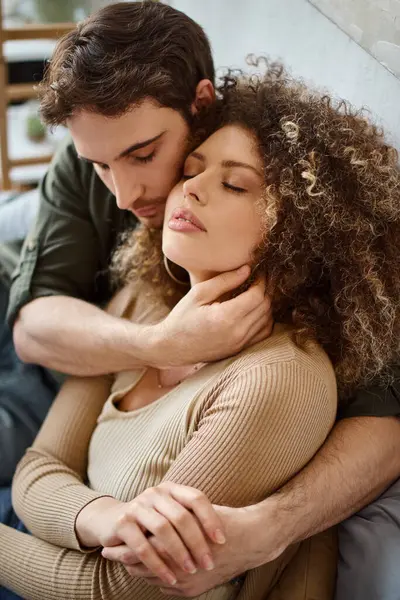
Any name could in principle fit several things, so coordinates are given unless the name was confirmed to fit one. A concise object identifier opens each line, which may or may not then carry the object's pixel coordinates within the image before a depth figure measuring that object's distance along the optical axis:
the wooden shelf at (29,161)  2.74
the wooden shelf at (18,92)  2.62
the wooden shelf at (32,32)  2.44
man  1.04
